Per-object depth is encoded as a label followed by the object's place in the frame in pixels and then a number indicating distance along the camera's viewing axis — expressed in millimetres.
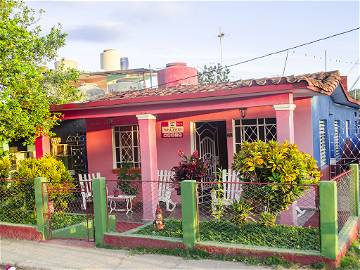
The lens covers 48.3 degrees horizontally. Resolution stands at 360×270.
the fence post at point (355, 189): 7262
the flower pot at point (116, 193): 9648
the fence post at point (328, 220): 5156
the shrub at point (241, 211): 6242
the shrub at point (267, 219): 6234
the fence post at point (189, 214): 6043
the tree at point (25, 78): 8039
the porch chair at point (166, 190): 9367
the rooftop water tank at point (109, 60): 27983
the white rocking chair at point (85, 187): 9492
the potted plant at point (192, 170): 7914
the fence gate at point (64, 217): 7574
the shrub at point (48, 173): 8477
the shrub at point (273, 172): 5930
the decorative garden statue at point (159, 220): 6828
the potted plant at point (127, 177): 10062
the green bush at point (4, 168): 9125
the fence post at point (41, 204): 7441
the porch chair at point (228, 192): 7700
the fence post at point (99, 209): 6789
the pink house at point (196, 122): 7387
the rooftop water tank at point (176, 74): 15633
